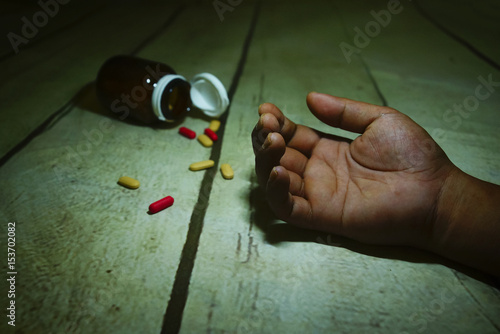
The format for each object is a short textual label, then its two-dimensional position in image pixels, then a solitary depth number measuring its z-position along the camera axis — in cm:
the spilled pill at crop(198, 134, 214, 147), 29
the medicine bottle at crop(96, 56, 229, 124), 28
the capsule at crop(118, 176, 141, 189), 24
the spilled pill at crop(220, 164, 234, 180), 25
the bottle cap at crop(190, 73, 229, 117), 30
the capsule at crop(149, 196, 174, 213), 22
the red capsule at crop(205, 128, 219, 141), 29
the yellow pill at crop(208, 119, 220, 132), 31
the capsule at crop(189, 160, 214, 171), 26
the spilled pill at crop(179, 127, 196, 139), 29
